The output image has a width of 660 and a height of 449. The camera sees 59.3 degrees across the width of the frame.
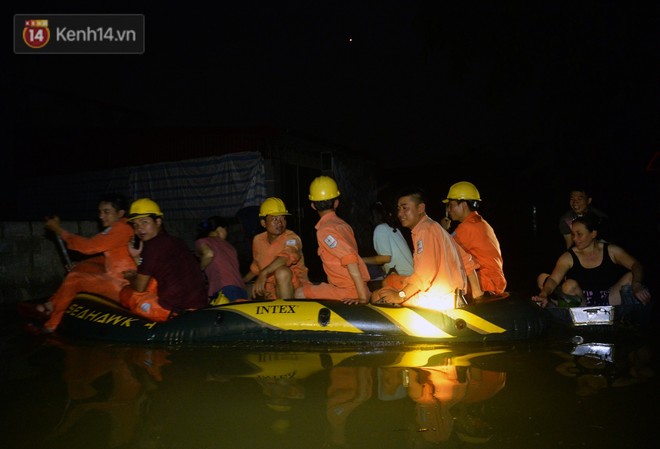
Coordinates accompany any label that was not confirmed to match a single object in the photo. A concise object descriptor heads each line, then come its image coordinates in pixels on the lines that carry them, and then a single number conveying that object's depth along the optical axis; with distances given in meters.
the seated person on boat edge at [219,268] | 6.39
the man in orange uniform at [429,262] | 5.33
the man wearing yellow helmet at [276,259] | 6.30
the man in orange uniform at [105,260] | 6.26
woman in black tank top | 6.09
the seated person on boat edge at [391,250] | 6.75
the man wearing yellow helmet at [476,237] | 6.20
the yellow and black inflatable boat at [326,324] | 5.45
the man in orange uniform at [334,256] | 5.63
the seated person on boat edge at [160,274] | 5.66
